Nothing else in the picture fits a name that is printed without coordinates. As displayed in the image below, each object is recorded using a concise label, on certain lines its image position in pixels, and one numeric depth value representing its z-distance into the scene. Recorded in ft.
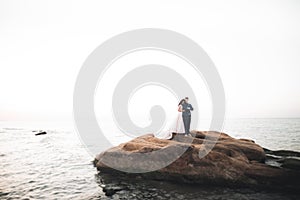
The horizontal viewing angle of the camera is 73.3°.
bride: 61.11
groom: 59.62
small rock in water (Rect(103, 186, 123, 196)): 38.29
